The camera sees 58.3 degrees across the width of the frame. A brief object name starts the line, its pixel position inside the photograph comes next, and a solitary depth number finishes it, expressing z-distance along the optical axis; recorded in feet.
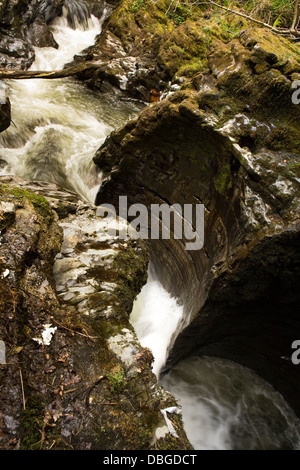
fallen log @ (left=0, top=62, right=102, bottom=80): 25.96
